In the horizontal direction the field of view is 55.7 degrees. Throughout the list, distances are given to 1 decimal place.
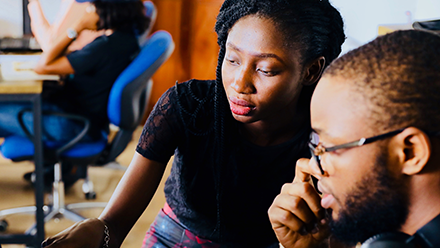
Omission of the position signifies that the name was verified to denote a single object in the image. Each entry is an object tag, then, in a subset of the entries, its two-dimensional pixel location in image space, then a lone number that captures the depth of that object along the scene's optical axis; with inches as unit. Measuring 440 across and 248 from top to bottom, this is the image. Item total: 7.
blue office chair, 77.1
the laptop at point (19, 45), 91.7
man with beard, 23.7
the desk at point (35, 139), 69.2
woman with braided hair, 37.1
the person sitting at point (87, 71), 79.2
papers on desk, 74.1
